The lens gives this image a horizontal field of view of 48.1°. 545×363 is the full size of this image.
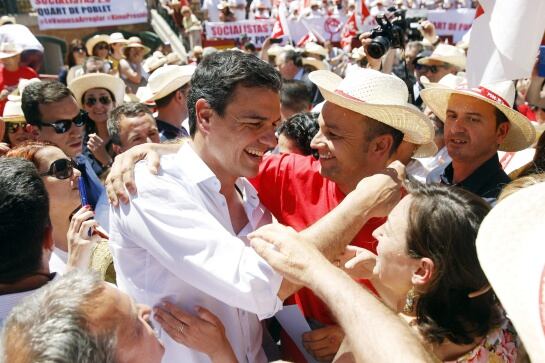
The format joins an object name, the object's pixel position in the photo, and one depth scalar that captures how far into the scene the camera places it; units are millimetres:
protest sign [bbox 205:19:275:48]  13758
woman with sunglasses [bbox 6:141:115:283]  2631
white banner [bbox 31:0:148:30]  11570
